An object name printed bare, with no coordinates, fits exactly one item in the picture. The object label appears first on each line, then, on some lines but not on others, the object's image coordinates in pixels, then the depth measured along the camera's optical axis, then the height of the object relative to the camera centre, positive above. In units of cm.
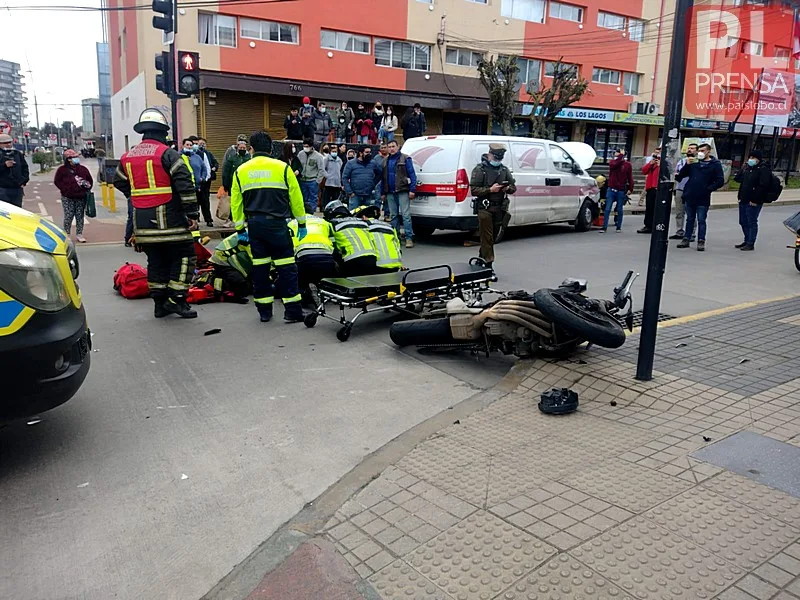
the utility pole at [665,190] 444 -13
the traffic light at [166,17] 1175 +229
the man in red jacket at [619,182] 1438 -28
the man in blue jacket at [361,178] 1279 -35
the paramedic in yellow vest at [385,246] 704 -88
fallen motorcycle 514 -122
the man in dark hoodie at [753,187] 1161 -23
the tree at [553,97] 2681 +267
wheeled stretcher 641 -122
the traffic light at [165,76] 1232 +132
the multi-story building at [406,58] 2461 +425
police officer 932 -39
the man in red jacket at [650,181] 1371 -22
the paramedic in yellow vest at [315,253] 682 -95
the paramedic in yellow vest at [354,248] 686 -89
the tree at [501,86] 2536 +287
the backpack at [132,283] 808 -154
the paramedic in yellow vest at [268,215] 678 -59
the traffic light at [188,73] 1198 +135
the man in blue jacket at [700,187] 1193 -26
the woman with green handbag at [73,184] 1203 -64
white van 1199 -34
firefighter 679 -49
